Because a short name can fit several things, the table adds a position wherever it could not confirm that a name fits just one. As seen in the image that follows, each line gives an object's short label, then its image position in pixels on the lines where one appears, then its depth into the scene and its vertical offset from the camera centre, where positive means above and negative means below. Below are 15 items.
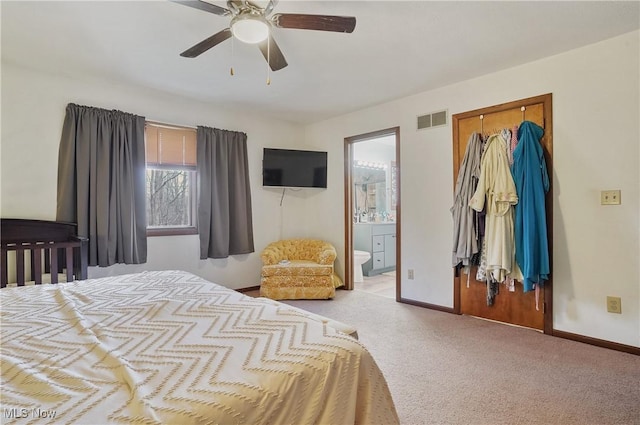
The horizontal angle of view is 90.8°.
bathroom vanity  5.46 -0.56
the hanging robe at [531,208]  2.63 +0.03
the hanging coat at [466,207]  3.00 +0.04
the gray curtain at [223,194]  3.85 +0.24
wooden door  2.75 -0.62
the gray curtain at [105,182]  3.03 +0.32
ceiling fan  1.72 +1.10
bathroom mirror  6.17 +0.44
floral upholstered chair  3.82 -0.83
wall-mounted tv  4.37 +0.63
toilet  4.78 -0.76
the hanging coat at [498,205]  2.76 +0.06
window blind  3.59 +0.80
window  3.62 +0.41
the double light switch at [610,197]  2.44 +0.11
